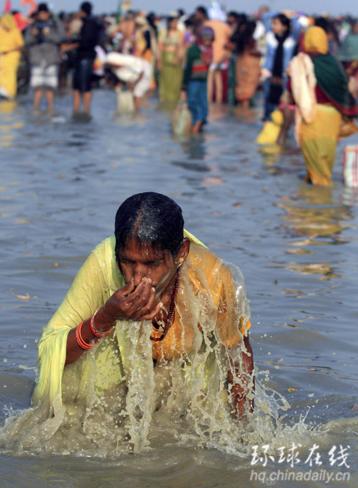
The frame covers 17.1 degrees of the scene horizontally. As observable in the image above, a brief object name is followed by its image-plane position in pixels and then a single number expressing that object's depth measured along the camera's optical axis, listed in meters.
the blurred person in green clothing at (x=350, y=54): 21.89
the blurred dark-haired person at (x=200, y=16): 21.15
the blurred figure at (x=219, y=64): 23.03
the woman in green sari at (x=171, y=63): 23.03
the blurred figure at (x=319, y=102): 11.40
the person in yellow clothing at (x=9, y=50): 22.00
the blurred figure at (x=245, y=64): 21.27
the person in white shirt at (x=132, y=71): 21.27
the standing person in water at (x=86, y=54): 19.17
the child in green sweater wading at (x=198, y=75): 16.94
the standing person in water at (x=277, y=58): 17.09
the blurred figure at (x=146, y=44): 26.09
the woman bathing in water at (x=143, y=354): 4.01
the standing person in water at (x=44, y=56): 20.16
